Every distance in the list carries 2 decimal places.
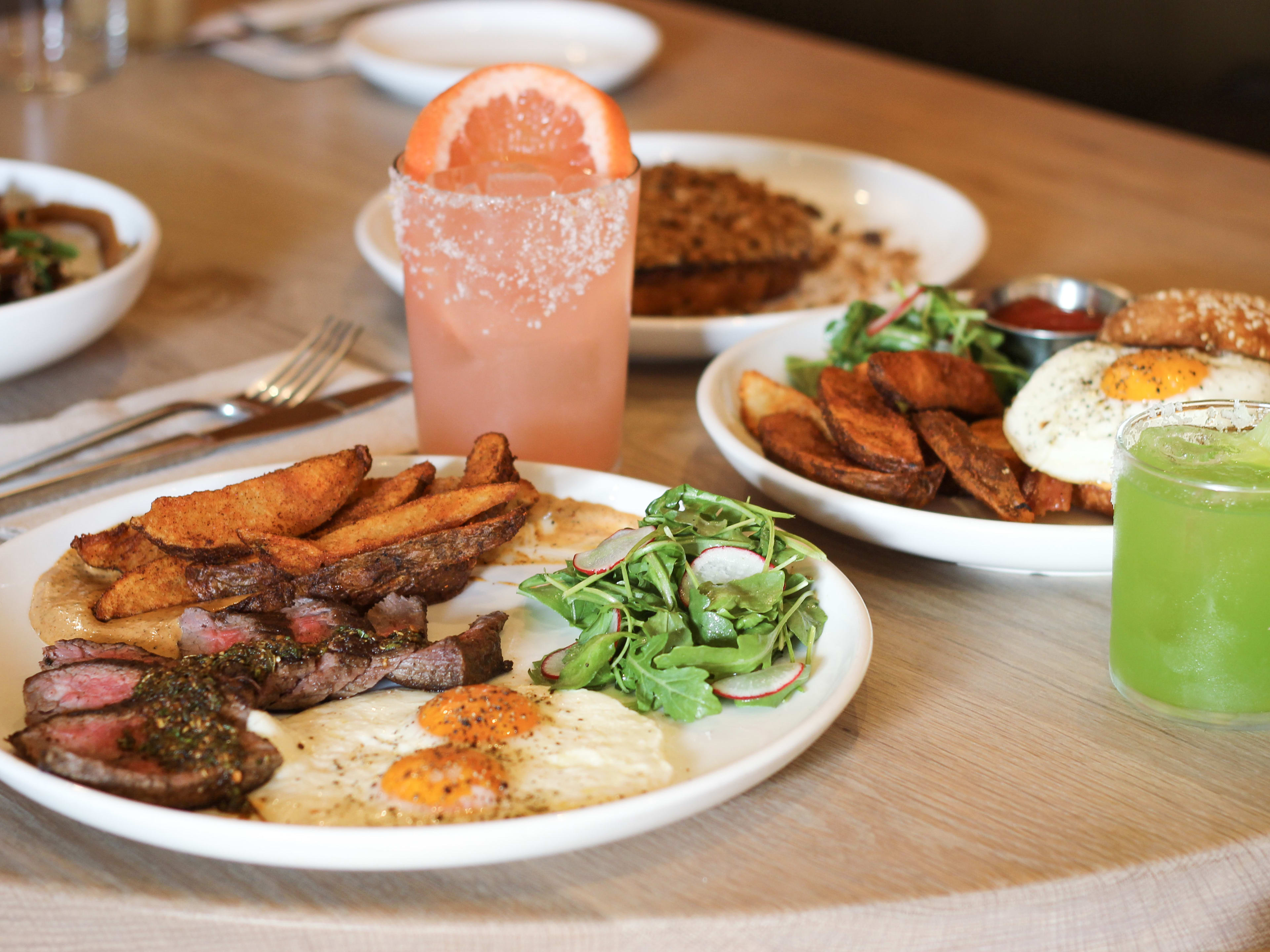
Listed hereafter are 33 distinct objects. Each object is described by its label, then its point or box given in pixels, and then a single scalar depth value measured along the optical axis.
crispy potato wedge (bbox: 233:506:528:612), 0.67
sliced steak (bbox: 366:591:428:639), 0.67
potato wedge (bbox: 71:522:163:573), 0.70
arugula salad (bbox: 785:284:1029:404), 0.86
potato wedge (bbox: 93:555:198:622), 0.68
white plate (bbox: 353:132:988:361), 0.91
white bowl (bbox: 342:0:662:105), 1.44
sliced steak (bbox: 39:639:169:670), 0.64
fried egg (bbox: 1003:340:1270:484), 0.75
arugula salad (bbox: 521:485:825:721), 0.64
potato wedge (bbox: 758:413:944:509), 0.73
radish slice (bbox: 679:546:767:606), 0.67
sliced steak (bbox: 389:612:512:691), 0.64
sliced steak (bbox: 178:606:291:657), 0.65
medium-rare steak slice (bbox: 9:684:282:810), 0.58
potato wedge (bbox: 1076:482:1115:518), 0.75
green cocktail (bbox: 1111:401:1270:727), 0.63
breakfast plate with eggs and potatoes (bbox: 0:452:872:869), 0.58
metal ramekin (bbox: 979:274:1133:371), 0.86
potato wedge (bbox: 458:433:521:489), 0.72
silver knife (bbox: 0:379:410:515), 0.78
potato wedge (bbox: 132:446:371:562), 0.68
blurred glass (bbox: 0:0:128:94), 1.42
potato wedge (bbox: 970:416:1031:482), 0.77
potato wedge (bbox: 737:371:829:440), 0.80
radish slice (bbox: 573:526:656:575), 0.66
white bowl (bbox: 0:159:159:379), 0.85
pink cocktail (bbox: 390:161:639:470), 0.73
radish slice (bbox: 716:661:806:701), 0.63
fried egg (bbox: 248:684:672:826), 0.59
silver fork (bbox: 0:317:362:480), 0.82
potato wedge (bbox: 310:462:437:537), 0.71
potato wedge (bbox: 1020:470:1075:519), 0.75
